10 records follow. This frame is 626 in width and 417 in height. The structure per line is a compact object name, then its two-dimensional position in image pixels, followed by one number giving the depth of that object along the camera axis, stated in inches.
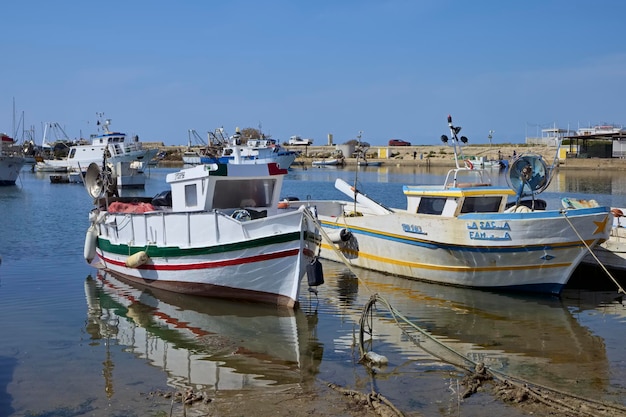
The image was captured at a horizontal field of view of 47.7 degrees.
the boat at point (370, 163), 3614.2
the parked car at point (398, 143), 4614.7
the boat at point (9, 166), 2235.5
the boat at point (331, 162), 3725.4
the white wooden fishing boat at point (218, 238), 540.4
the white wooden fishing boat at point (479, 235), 588.4
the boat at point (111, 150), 2443.4
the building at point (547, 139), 2979.1
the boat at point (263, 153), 2706.7
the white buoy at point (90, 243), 732.7
